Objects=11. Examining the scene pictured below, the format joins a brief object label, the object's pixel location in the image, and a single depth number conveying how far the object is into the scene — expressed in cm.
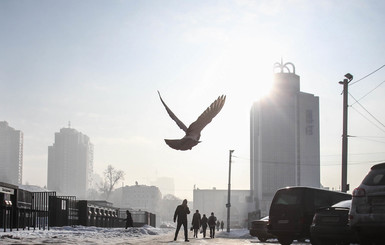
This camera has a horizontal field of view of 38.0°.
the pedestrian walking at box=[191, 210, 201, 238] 3006
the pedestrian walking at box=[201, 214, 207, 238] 3623
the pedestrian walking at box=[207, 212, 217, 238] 3082
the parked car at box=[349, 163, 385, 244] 1035
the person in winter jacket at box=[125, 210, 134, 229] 3956
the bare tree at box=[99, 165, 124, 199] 14125
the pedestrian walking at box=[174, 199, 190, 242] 2206
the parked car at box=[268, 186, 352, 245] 1736
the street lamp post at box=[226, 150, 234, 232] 5485
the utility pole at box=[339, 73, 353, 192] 2647
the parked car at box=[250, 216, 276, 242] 2543
